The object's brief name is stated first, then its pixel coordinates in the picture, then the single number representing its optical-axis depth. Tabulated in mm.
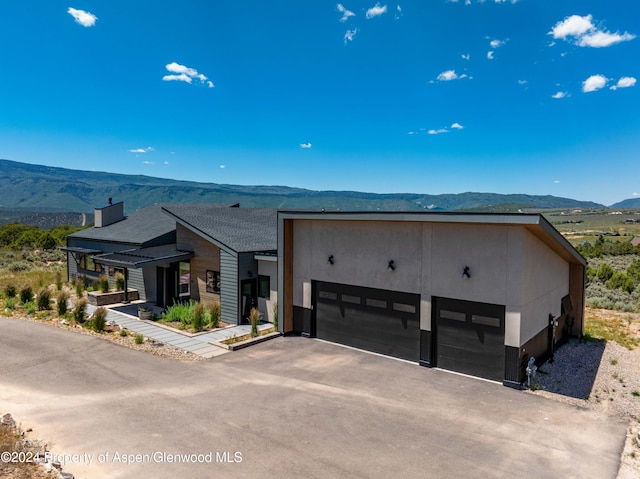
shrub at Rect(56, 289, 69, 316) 16344
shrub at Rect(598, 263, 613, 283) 25781
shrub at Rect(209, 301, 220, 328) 15471
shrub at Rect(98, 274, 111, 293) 20922
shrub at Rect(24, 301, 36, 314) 16875
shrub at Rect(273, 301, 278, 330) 14820
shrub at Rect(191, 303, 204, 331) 14930
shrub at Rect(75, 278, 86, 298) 20623
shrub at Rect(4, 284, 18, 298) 18719
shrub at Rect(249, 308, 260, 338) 14077
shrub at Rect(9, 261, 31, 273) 29578
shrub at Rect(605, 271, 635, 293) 23328
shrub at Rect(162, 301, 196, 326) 15727
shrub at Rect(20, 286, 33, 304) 18375
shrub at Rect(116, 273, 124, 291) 21359
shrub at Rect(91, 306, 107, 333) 14393
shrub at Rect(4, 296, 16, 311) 17422
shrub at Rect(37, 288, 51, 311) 17328
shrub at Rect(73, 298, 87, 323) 15344
